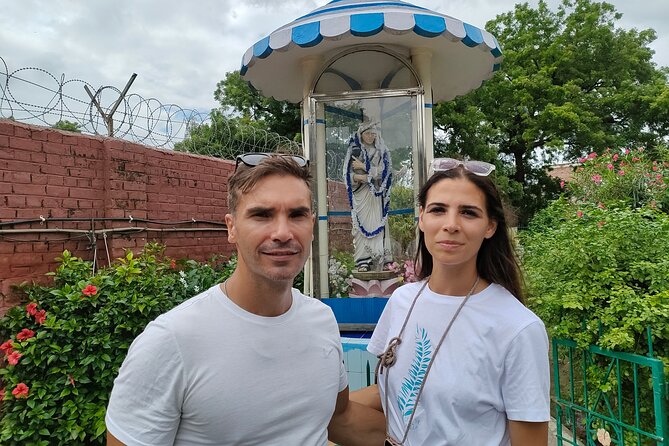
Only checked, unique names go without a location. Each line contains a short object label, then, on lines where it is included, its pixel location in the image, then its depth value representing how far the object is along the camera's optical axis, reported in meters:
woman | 1.27
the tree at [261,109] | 12.83
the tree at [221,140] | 5.93
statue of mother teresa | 4.53
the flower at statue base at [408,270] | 4.30
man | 1.12
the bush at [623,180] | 5.63
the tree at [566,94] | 14.21
